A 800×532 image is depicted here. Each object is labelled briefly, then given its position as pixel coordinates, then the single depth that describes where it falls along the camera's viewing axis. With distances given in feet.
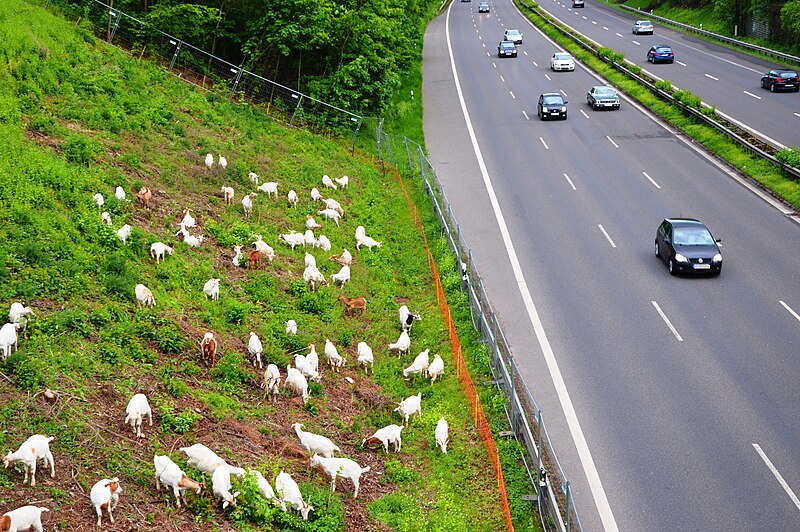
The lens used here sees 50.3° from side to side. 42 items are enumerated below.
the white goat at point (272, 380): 55.42
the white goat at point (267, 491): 43.88
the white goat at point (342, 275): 75.82
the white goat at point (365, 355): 63.32
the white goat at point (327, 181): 98.94
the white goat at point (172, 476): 41.88
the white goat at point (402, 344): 66.95
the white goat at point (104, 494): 38.73
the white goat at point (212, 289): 64.85
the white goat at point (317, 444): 49.85
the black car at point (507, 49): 229.04
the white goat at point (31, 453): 39.60
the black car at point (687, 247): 83.46
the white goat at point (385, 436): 53.52
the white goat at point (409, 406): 57.62
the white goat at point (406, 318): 71.05
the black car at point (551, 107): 154.10
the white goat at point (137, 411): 46.03
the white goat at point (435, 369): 63.26
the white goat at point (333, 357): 61.62
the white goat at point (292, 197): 90.43
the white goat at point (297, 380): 56.39
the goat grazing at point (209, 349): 56.39
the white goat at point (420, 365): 63.67
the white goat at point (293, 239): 81.10
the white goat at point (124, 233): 66.74
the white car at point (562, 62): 202.69
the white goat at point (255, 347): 58.75
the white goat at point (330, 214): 90.12
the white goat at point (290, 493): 44.01
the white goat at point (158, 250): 67.02
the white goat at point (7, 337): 47.21
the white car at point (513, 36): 252.01
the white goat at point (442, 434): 54.65
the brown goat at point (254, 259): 73.56
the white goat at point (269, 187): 89.97
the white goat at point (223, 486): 42.37
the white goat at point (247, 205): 83.56
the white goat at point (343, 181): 101.71
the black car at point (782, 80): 164.66
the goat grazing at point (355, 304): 71.82
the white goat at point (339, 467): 47.70
